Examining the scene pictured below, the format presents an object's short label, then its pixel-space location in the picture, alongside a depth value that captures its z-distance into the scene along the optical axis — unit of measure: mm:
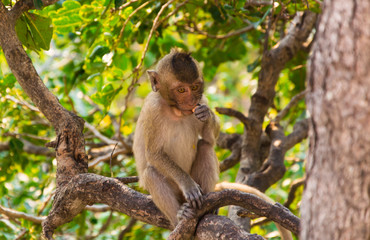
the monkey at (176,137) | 9742
